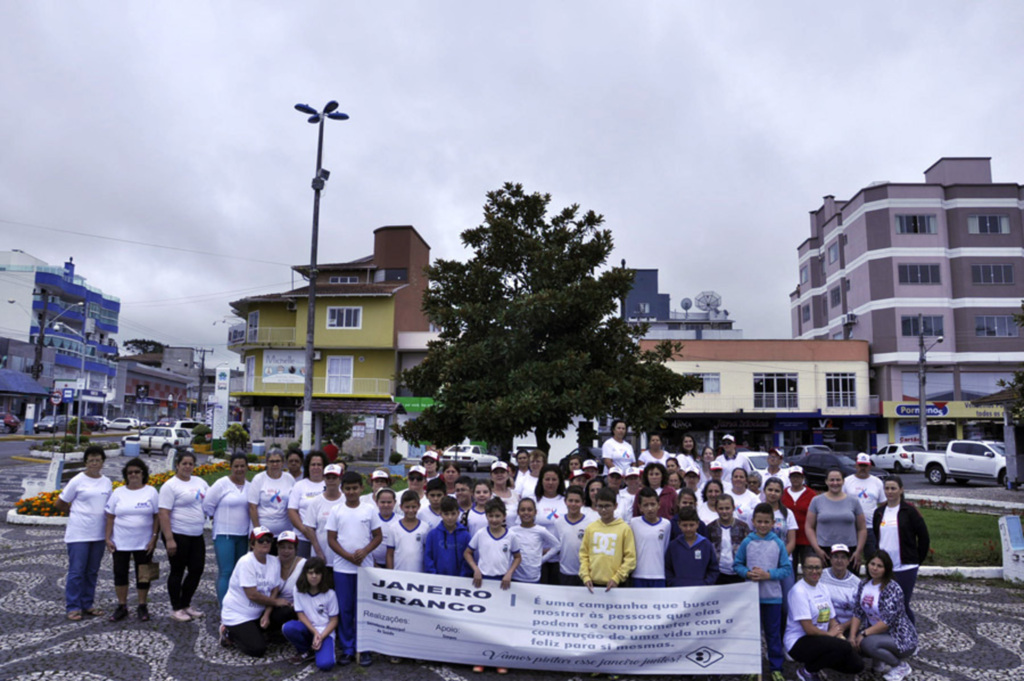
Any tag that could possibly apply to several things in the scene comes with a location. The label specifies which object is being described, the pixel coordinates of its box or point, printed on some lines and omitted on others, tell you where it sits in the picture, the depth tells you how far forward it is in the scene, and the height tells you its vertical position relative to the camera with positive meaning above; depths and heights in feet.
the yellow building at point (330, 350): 130.31 +11.87
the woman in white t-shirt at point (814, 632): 19.17 -6.34
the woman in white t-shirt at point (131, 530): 23.80 -4.33
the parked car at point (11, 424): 148.25 -3.94
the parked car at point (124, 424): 181.60 -4.66
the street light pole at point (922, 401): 117.60 +2.84
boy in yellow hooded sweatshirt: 20.35 -4.21
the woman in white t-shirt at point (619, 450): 31.73 -1.75
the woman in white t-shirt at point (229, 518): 24.04 -3.90
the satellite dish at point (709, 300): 206.95 +35.19
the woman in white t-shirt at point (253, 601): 21.02 -6.03
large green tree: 51.67 +5.92
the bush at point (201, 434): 108.58 -4.27
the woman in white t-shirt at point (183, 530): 24.02 -4.37
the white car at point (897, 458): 105.09 -6.60
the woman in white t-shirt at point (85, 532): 23.90 -4.46
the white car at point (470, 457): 113.50 -7.74
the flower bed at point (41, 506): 45.42 -6.75
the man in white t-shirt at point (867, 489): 27.02 -2.96
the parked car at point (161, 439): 114.42 -5.41
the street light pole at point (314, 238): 60.59 +16.03
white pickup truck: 83.20 -5.77
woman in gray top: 24.02 -3.78
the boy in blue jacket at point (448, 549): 21.48 -4.41
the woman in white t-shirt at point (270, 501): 24.18 -3.28
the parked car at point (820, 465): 76.02 -5.58
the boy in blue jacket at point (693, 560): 20.89 -4.52
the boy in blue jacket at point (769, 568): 20.56 -4.66
